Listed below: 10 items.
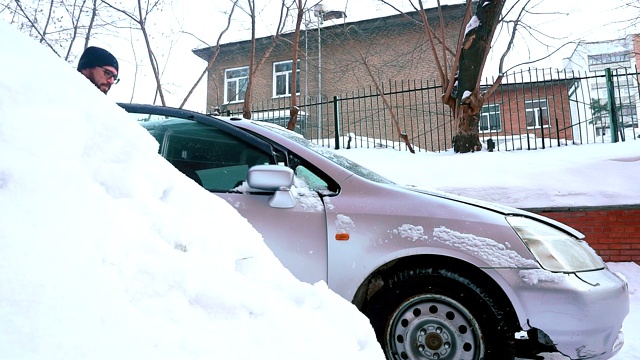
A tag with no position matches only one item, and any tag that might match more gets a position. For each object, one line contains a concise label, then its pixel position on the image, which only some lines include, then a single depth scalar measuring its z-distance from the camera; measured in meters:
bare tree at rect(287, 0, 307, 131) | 8.81
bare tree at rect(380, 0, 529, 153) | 7.61
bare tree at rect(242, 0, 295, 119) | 9.39
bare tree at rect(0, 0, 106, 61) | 9.78
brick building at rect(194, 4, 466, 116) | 16.22
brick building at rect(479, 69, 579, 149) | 17.27
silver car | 2.09
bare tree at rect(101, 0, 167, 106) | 10.07
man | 3.53
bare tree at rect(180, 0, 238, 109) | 10.11
